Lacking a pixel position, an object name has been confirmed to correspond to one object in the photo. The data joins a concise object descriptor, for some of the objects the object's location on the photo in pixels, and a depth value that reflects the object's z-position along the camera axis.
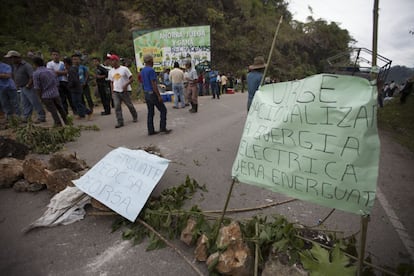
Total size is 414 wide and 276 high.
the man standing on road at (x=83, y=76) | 6.92
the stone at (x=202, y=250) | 2.06
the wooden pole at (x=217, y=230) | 2.10
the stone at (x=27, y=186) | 3.36
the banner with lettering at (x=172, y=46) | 15.53
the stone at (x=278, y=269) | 1.73
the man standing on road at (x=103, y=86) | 7.40
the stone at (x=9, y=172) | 3.49
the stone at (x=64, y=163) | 3.51
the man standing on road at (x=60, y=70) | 6.79
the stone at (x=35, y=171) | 3.32
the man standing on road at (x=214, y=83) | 13.30
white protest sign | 2.57
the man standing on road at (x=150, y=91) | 5.18
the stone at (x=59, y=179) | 3.13
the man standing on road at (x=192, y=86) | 8.62
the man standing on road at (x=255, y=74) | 4.52
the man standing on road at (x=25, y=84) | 6.27
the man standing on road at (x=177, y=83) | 8.70
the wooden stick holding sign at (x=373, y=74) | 1.43
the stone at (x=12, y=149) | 4.07
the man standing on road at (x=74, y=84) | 6.75
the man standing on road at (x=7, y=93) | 6.31
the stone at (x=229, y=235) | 1.99
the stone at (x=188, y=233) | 2.24
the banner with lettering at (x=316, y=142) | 1.43
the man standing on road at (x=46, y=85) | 5.57
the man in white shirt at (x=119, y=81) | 6.17
